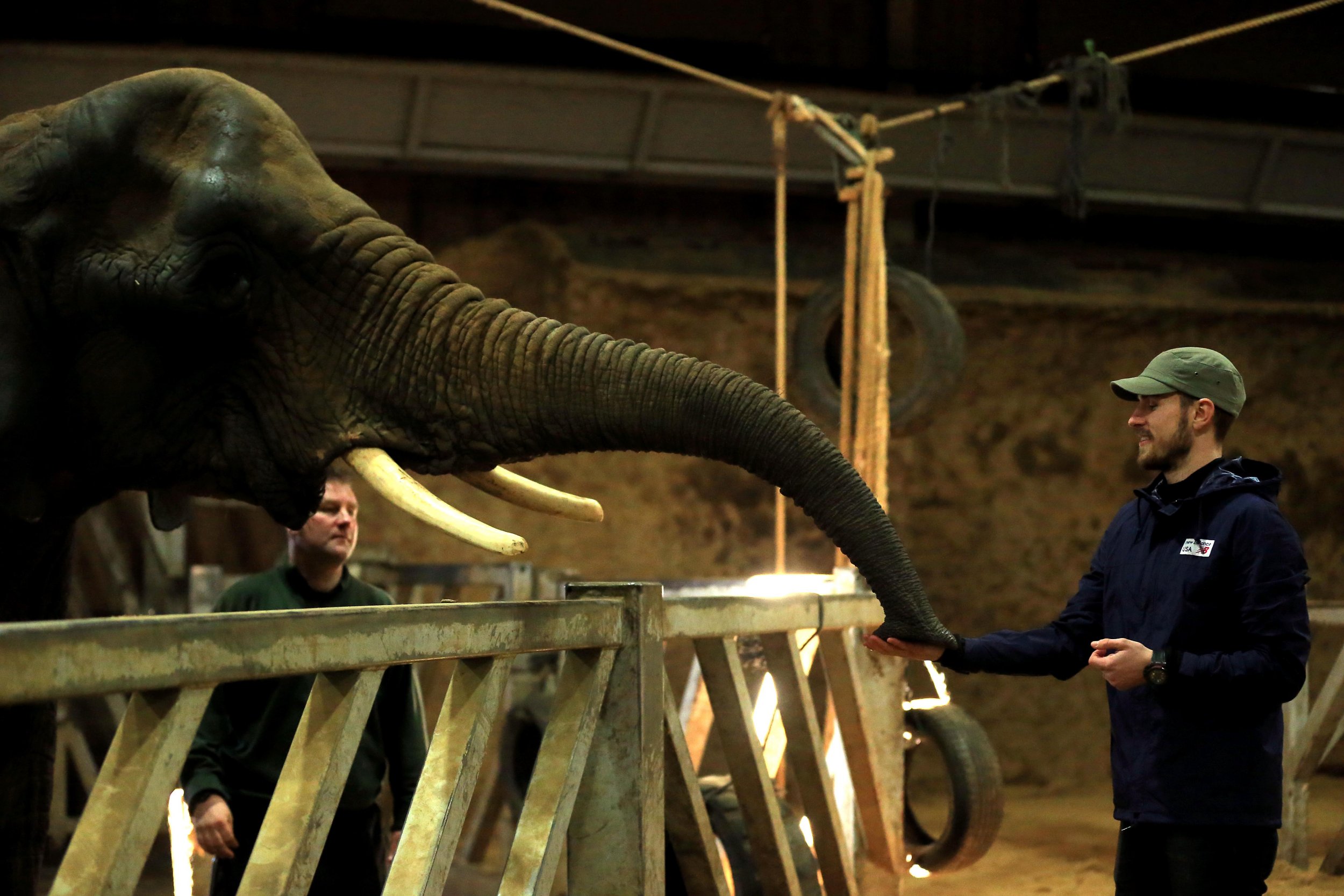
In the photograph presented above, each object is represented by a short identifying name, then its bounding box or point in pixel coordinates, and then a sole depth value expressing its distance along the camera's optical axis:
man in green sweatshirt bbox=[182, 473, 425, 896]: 3.18
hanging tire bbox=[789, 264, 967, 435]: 6.10
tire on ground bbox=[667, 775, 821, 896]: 3.29
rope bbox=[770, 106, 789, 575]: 4.82
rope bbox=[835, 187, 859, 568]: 4.95
